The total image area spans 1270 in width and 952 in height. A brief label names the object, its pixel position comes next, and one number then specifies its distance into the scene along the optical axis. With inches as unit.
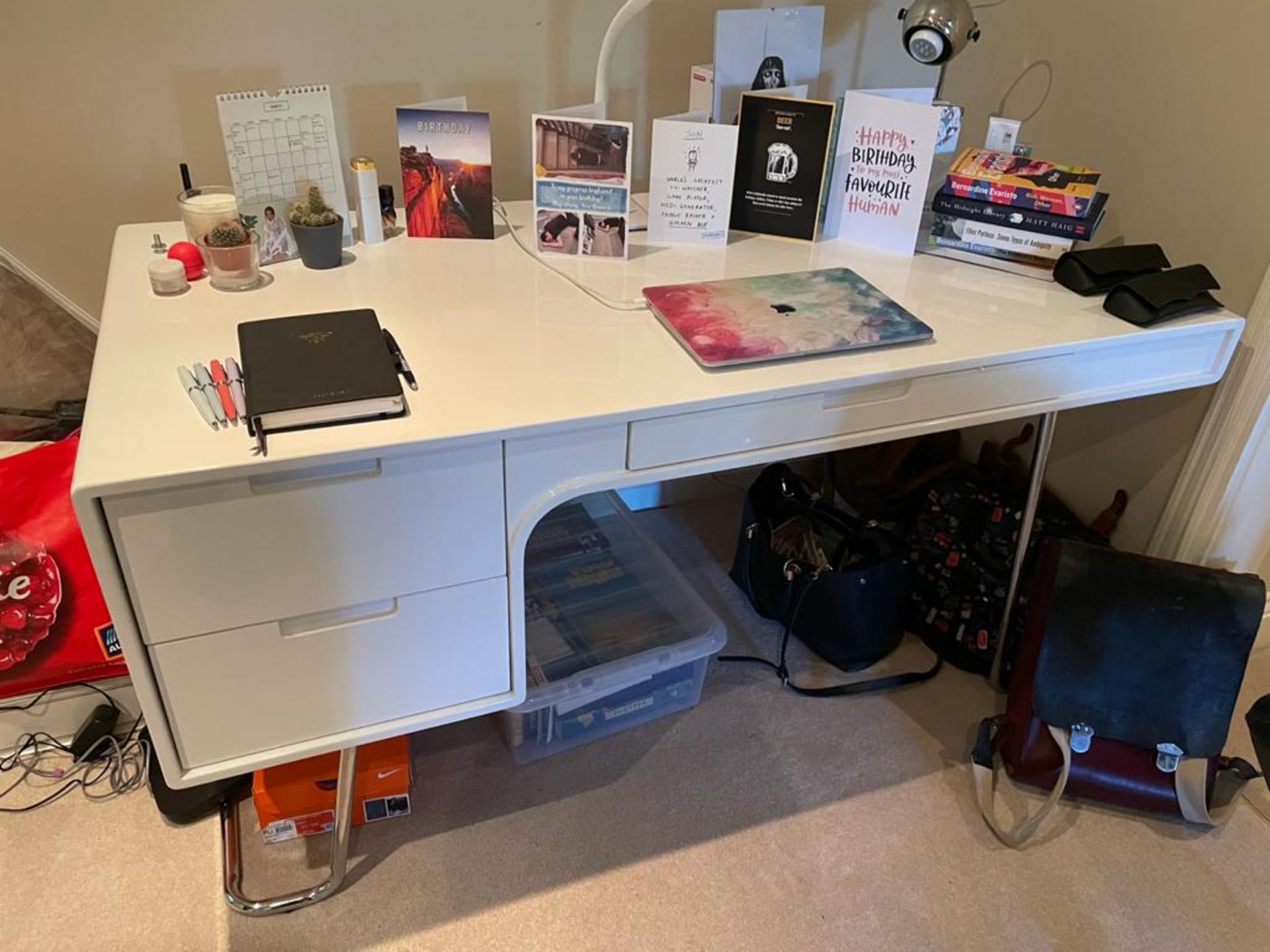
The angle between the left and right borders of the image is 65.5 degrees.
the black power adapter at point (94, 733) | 59.9
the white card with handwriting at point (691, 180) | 57.7
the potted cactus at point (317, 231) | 53.8
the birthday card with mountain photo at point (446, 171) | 56.1
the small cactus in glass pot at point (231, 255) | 51.0
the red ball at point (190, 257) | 52.4
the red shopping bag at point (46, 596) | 54.6
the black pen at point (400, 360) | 44.2
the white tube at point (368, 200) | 55.7
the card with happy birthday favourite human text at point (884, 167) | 57.7
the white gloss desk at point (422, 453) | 39.5
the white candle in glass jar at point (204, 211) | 52.4
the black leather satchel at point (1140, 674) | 57.6
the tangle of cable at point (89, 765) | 59.7
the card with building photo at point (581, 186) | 54.5
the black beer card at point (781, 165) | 59.1
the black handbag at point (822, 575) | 69.0
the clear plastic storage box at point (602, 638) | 62.2
